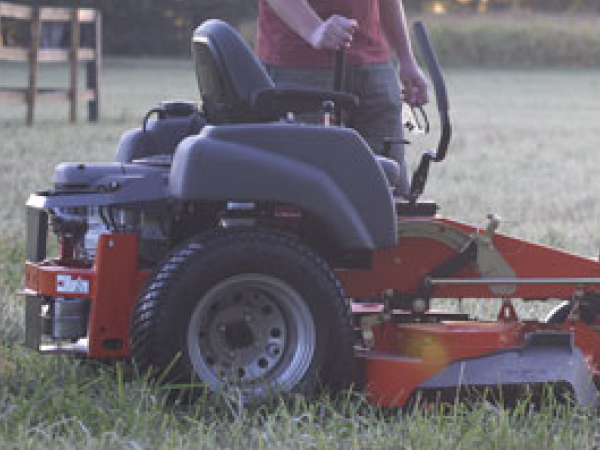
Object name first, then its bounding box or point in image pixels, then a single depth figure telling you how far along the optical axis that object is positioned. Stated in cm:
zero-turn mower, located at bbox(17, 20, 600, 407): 825
